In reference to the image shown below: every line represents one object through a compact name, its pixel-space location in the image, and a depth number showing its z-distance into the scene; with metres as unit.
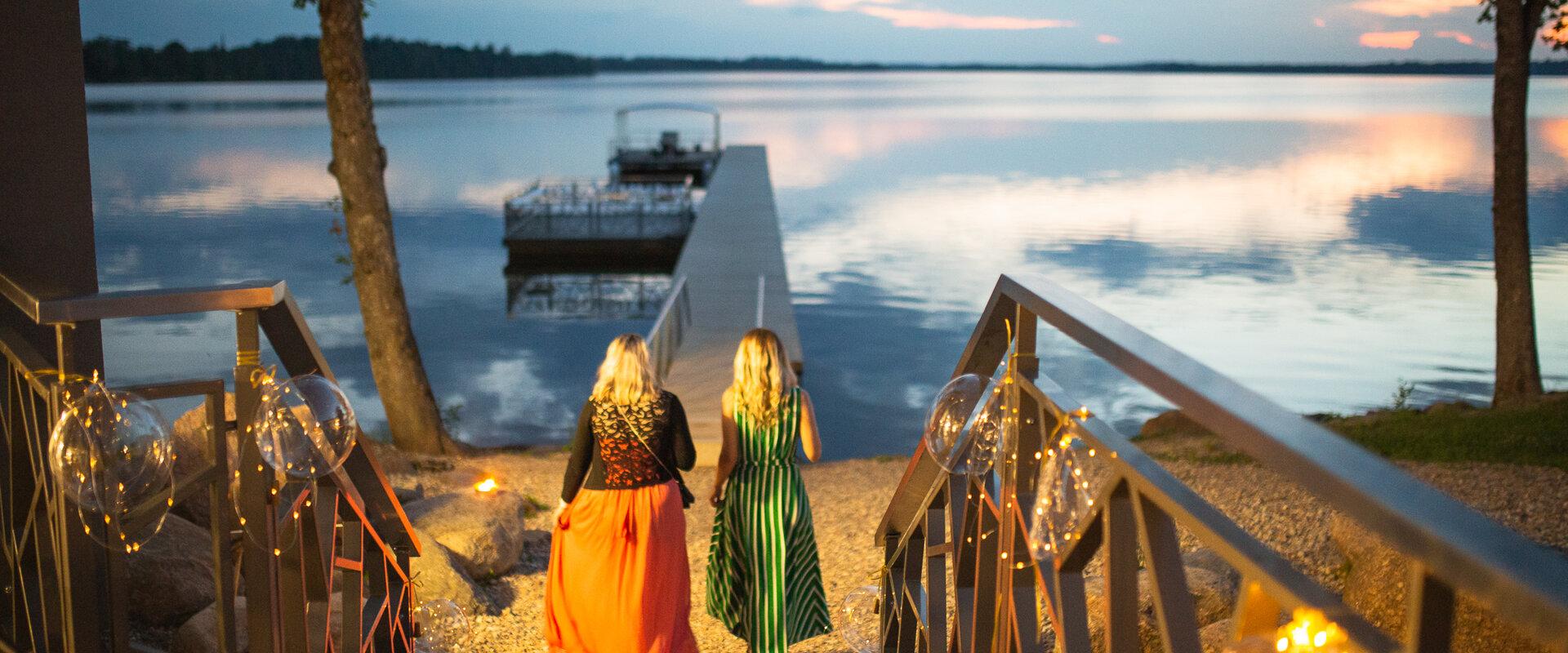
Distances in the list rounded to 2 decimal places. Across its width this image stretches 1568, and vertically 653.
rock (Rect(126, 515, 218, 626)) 4.73
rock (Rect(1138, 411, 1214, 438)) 11.33
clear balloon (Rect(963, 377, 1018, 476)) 2.46
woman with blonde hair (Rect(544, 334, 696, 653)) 4.25
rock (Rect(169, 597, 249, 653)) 4.25
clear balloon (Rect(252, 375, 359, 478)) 2.65
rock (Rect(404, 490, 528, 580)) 6.11
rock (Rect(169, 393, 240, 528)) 5.64
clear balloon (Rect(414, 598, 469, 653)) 4.54
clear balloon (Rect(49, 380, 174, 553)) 2.49
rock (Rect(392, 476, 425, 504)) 6.77
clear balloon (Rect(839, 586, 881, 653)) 4.89
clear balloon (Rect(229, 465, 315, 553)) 2.73
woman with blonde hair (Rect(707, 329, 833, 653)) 4.39
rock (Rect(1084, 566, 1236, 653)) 4.21
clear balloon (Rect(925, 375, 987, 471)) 2.83
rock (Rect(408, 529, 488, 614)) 5.44
